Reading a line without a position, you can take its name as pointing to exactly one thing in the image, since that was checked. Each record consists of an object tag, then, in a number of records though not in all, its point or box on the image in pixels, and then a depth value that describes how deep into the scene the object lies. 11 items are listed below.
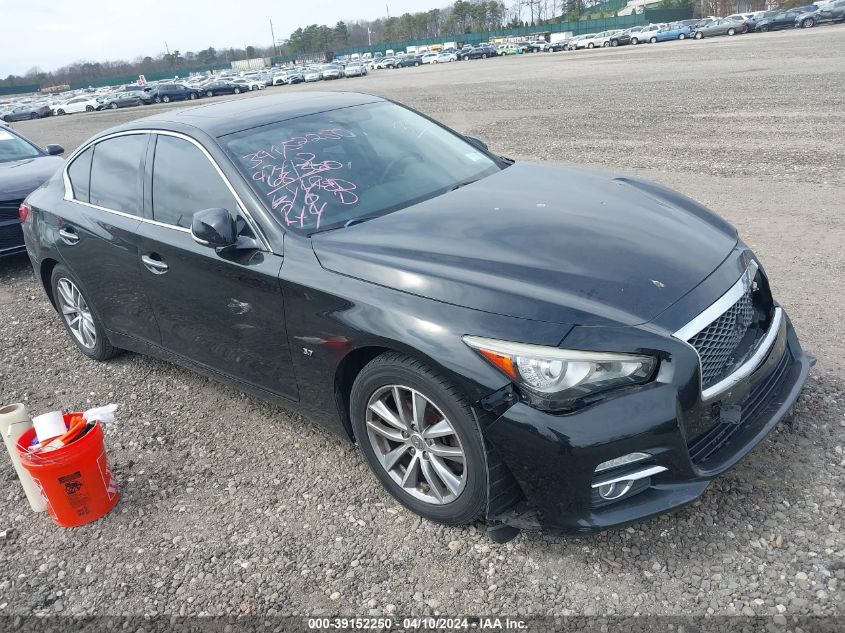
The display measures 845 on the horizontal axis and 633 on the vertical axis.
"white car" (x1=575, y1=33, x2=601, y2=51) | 62.22
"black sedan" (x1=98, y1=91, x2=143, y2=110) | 52.34
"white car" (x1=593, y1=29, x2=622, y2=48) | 60.72
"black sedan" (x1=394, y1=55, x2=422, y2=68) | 72.88
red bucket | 3.34
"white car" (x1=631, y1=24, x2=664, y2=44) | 56.59
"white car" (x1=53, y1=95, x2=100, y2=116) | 52.34
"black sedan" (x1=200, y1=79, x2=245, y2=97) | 54.19
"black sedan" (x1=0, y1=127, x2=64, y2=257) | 7.54
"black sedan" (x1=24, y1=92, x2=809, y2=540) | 2.59
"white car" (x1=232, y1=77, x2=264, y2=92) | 56.19
